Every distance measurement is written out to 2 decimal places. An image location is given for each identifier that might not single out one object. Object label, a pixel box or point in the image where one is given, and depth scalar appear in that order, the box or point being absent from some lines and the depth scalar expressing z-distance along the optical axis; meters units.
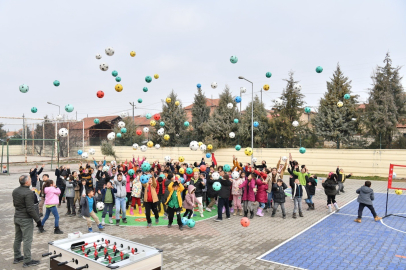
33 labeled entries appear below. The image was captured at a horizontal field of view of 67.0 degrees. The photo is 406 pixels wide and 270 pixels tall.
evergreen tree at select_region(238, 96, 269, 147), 27.48
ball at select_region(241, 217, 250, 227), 9.10
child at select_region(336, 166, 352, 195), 15.45
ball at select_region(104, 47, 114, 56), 14.24
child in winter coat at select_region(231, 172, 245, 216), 11.29
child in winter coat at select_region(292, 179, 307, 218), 11.04
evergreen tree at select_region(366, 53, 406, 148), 23.03
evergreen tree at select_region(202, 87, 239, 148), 29.25
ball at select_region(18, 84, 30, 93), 13.59
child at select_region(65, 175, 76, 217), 11.03
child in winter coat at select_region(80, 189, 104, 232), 9.27
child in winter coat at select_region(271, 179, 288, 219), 10.92
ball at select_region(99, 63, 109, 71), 14.41
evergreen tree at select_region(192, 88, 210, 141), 33.30
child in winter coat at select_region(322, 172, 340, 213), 11.41
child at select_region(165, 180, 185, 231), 9.47
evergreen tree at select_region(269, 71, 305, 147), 26.33
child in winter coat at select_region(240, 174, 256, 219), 10.86
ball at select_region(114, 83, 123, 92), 14.73
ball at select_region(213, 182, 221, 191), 10.17
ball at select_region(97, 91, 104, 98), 14.99
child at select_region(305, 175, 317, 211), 12.24
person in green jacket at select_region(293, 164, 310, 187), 12.07
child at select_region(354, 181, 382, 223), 10.16
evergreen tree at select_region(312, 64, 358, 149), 24.66
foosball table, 4.25
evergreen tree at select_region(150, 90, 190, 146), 33.16
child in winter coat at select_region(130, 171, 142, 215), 11.31
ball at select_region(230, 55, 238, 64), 15.75
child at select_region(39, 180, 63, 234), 9.19
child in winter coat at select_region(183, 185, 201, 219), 10.09
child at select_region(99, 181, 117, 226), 9.94
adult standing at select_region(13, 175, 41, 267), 6.77
